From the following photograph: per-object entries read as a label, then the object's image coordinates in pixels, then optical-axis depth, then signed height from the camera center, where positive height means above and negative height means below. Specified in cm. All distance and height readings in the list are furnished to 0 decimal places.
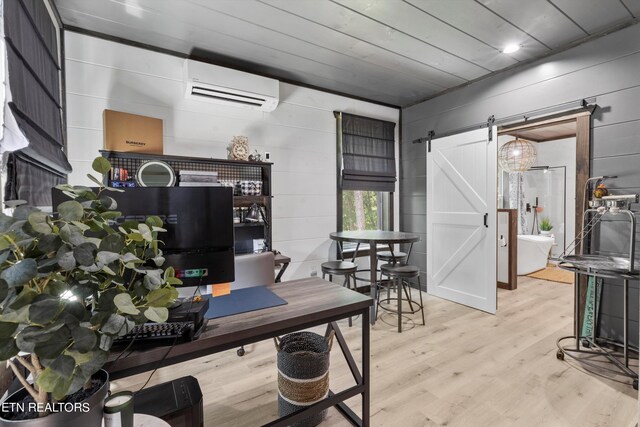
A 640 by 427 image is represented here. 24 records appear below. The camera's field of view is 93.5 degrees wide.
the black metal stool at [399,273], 302 -72
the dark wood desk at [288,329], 99 -49
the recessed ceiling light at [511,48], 286 +149
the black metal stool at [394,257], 364 -67
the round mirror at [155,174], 258 +26
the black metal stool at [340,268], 312 -68
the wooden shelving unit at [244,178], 294 +28
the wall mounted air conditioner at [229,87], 291 +119
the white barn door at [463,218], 345 -20
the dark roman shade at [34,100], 144 +60
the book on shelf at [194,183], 264 +18
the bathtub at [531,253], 513 -87
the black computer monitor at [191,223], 108 -7
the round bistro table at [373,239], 301 -36
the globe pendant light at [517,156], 441 +70
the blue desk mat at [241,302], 132 -47
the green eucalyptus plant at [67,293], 60 -20
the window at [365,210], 430 -10
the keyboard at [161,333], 102 -44
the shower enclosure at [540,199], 607 +8
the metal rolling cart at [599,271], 205 -47
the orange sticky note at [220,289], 131 -37
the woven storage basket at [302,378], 160 -94
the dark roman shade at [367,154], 407 +69
